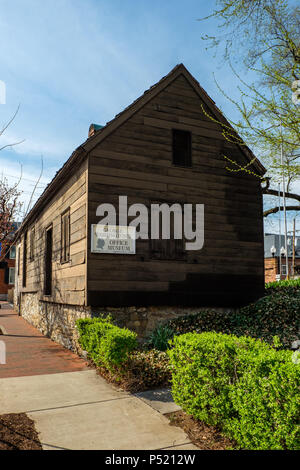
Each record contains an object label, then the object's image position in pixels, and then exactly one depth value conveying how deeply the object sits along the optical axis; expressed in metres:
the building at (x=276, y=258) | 47.53
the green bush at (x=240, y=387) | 3.71
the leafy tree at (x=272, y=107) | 7.20
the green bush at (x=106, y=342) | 6.83
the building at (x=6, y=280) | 40.44
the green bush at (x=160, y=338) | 9.35
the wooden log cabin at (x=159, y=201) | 10.10
